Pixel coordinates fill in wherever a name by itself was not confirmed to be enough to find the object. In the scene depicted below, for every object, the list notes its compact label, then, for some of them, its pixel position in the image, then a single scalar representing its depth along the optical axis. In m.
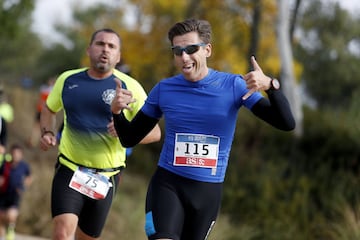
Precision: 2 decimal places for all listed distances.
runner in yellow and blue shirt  12.18
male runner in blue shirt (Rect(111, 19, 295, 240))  9.40
